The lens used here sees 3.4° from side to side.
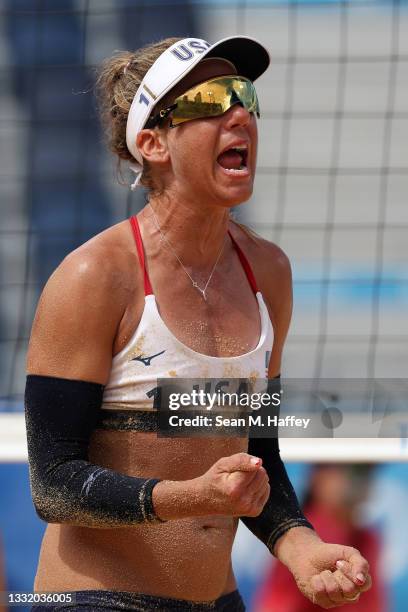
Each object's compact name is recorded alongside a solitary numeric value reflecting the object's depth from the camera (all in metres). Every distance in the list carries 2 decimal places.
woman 8.70
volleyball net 12.34
